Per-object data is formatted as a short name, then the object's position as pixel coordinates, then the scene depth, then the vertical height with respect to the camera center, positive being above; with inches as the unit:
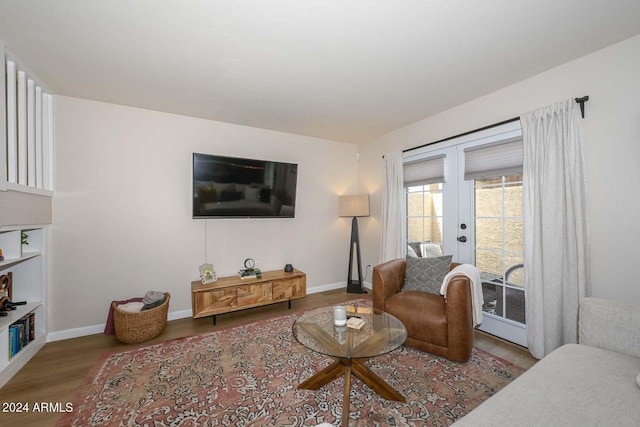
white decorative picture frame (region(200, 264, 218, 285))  125.1 -27.8
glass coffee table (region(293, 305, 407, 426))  61.9 -32.7
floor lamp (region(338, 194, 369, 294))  164.1 +1.1
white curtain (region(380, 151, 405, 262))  147.6 +3.5
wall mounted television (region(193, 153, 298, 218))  126.0 +15.7
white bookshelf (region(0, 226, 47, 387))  89.8 -21.3
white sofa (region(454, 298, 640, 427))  39.6 -30.9
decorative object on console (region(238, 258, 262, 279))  135.7 -29.6
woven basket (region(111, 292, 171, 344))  100.1 -41.8
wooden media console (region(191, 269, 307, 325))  116.6 -36.9
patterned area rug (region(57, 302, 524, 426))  63.4 -49.1
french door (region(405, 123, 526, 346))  103.1 -1.3
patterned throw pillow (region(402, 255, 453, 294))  105.1 -24.7
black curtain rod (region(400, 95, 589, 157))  84.1 +36.8
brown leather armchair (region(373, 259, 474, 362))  84.2 -34.7
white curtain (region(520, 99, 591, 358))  84.4 -4.2
